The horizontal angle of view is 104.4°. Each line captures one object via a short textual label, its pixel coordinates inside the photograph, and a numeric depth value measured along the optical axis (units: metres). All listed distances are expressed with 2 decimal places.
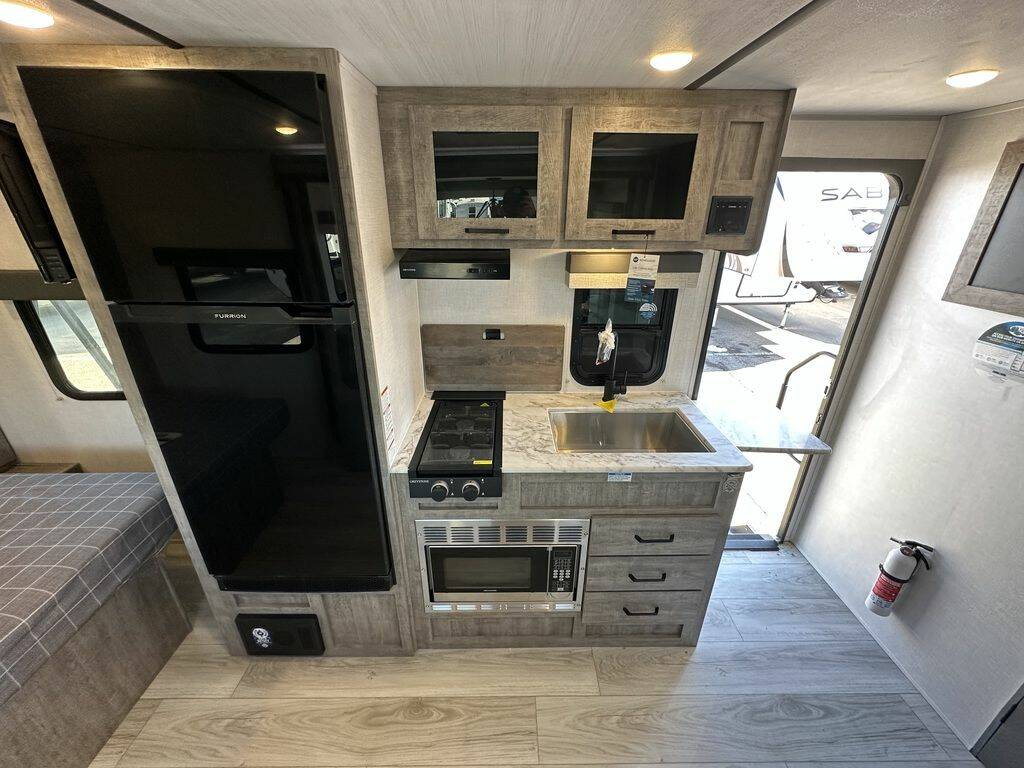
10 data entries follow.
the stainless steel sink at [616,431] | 2.12
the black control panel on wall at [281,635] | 1.77
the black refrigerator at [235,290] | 1.05
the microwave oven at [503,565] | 1.67
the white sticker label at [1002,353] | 1.45
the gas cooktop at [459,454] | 1.55
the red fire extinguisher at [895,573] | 1.77
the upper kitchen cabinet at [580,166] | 1.42
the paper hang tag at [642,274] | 1.68
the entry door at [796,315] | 1.93
